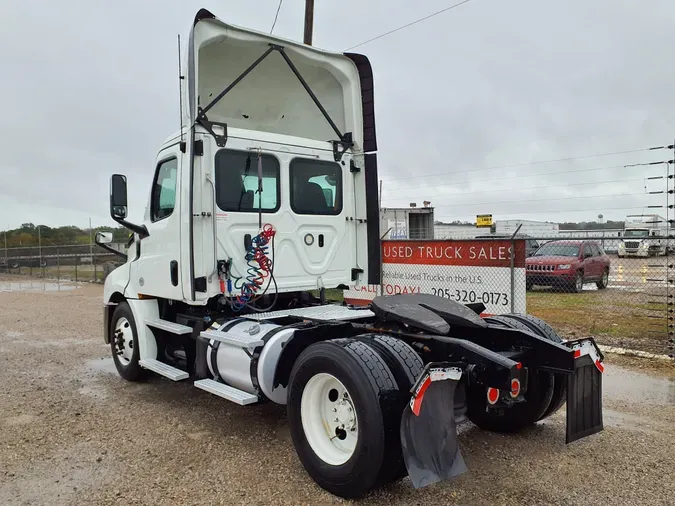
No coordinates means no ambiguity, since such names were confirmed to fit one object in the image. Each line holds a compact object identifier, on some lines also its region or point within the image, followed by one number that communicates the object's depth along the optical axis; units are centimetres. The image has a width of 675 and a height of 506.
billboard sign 803
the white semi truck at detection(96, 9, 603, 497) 336
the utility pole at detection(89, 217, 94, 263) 2327
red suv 1236
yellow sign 3541
